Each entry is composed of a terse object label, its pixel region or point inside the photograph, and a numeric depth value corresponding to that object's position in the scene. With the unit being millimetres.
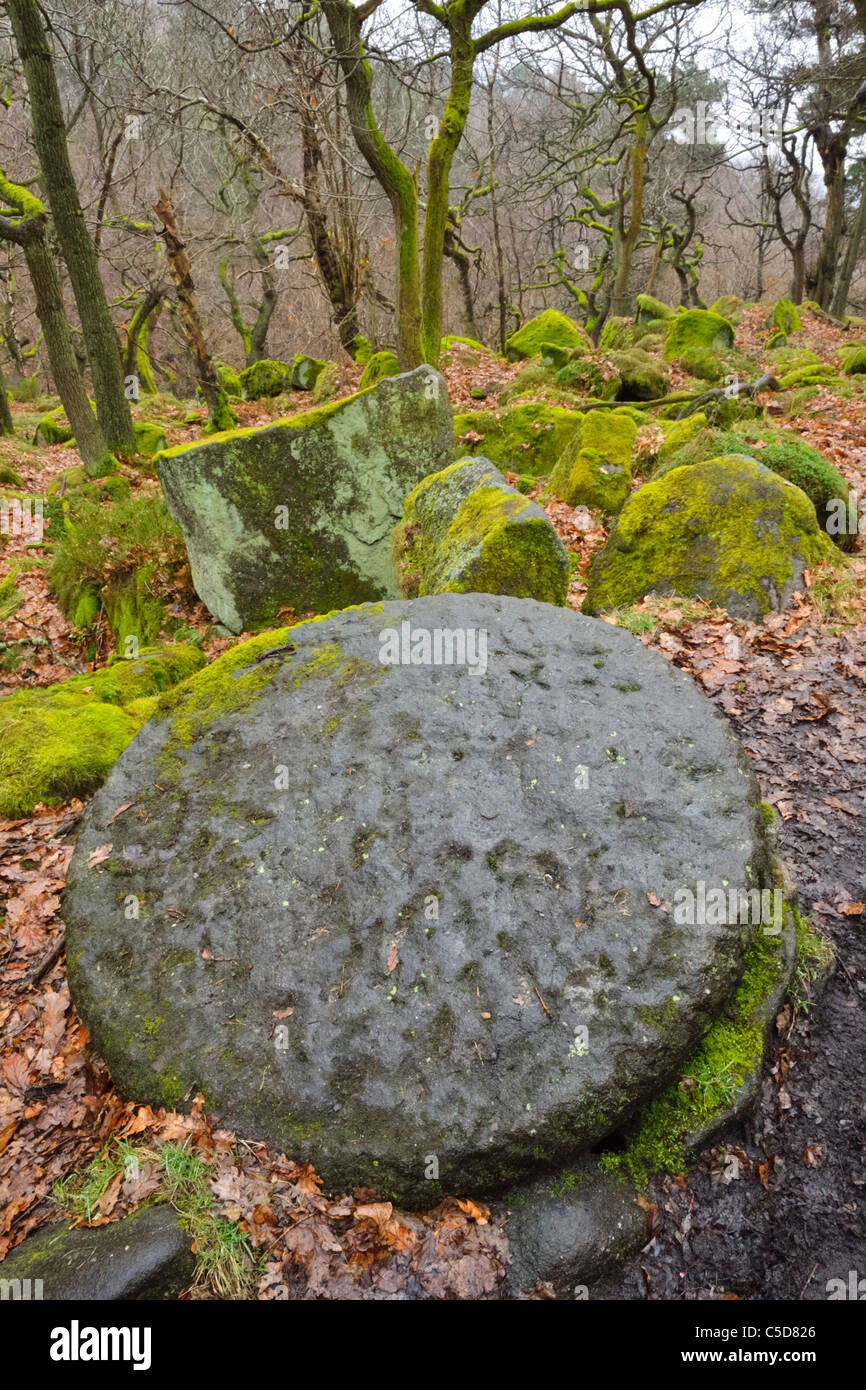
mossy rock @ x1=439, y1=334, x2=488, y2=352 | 16578
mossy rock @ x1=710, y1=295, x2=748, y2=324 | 21406
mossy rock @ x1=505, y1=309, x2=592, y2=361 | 16188
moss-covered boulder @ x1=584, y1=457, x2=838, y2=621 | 5645
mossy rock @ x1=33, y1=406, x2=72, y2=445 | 16844
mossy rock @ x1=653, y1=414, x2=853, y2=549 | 6762
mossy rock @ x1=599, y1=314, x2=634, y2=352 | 17672
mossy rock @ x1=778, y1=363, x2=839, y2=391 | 12336
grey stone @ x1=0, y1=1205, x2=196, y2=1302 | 2309
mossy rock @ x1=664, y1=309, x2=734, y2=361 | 15555
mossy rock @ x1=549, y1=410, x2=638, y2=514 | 8008
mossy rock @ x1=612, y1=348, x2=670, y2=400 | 12703
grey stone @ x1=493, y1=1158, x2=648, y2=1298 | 2469
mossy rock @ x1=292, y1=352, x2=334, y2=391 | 16406
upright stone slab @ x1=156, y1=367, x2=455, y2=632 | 7152
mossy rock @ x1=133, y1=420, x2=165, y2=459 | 12875
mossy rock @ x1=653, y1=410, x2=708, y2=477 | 8117
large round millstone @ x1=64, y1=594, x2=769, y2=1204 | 2594
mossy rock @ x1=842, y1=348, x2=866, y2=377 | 13445
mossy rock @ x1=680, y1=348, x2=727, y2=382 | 14156
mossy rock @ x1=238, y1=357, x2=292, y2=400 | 16719
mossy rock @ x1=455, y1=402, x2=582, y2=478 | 9930
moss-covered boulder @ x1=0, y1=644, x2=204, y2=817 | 4504
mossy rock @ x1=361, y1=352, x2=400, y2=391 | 13672
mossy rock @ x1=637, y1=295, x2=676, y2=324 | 18406
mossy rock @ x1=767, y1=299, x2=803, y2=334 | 18188
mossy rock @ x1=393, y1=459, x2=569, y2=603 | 5234
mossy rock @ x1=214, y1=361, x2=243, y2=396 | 17188
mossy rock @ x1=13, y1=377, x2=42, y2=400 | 25064
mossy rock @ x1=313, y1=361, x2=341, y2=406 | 15023
